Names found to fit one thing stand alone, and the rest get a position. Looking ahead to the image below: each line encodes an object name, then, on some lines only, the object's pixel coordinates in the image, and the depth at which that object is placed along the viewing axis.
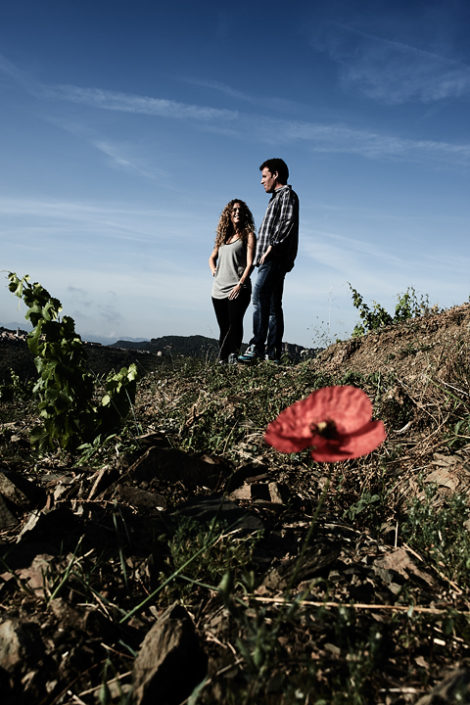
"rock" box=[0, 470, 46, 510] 2.22
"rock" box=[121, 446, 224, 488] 2.35
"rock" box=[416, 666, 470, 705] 1.13
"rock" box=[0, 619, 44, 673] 1.35
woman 6.47
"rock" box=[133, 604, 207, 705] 1.26
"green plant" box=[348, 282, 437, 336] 8.28
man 6.02
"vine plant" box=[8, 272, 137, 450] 3.06
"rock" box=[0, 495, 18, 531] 2.09
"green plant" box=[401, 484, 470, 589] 1.74
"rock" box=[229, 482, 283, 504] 2.31
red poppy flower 1.26
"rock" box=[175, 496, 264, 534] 1.92
